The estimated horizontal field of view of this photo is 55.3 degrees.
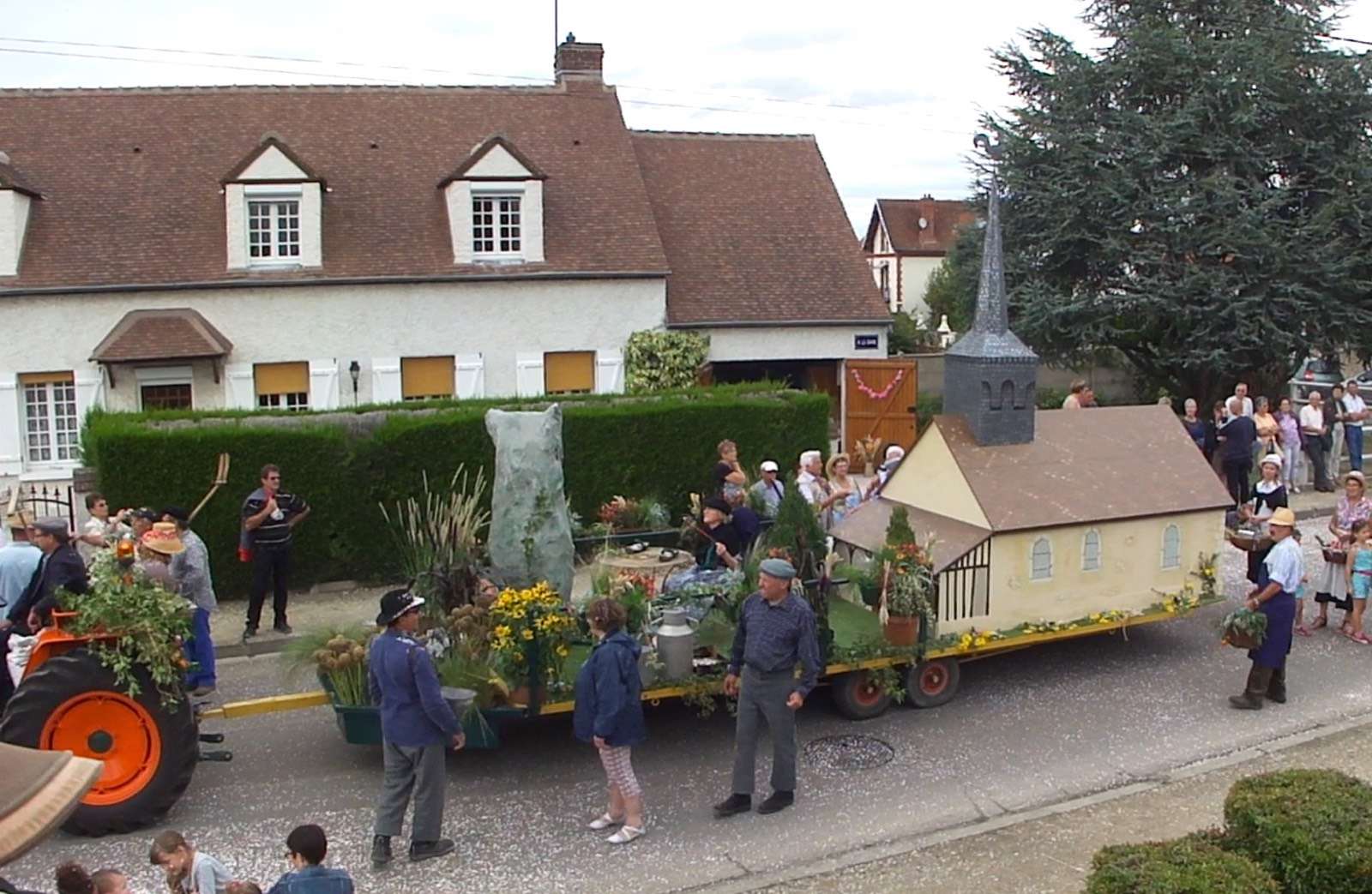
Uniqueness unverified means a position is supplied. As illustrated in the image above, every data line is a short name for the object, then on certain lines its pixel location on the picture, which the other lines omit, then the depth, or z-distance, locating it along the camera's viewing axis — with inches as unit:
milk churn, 358.0
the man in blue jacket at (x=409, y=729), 297.1
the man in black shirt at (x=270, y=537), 479.2
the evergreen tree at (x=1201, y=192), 882.8
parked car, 951.0
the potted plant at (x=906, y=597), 384.8
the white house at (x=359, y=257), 807.7
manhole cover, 366.9
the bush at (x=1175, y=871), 218.1
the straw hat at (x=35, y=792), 125.7
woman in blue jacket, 309.0
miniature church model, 410.0
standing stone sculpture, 403.5
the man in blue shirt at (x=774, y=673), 324.8
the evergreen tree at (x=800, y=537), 392.5
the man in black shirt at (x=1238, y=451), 673.6
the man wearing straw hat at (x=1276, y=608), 399.9
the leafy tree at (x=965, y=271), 1045.8
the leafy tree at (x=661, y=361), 888.9
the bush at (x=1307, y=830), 235.3
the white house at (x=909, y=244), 2279.8
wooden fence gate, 906.7
